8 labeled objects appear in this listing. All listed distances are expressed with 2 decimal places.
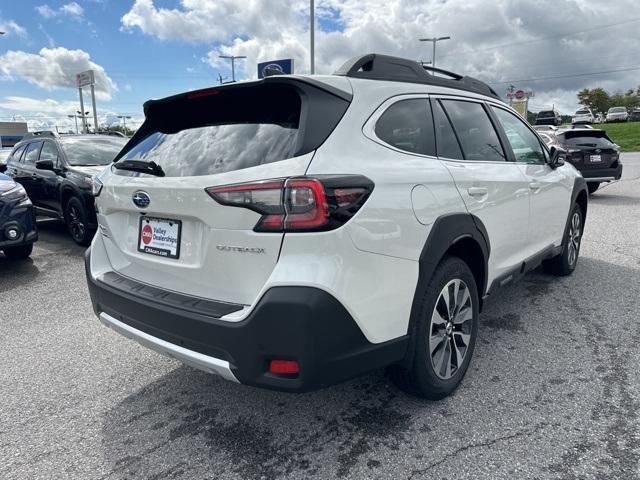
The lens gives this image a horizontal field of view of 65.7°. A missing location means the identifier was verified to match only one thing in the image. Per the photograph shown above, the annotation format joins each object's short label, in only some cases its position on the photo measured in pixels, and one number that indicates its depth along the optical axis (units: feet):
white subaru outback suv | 6.69
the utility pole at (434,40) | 116.78
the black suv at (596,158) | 35.58
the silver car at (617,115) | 161.79
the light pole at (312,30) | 52.39
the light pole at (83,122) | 105.36
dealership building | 281.48
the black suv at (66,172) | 22.61
